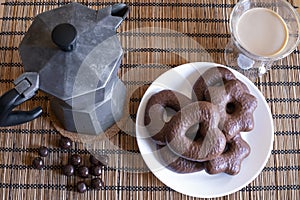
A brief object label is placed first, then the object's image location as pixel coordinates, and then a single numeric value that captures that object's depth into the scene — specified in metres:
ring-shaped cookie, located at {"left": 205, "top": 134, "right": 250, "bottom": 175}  0.82
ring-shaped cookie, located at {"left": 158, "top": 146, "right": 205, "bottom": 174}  0.83
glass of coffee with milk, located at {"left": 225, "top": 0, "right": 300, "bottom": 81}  0.92
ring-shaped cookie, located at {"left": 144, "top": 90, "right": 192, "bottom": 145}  0.85
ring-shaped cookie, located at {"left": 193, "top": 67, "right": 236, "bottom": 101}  0.88
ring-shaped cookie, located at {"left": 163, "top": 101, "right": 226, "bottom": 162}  0.80
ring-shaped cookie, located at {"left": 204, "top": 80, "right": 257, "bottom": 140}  0.84
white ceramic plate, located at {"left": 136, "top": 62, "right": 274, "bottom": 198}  0.84
